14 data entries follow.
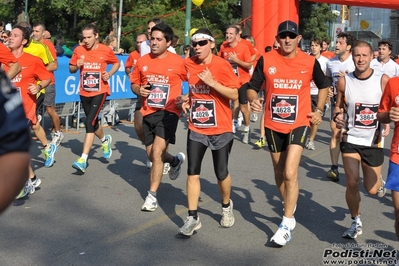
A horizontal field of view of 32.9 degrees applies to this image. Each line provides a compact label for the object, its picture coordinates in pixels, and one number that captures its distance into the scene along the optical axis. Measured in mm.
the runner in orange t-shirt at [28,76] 7887
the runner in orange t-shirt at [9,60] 7105
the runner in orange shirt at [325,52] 15292
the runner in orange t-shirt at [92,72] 9500
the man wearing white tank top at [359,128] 6215
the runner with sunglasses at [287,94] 6273
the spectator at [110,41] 15422
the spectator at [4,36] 13609
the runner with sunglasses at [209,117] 6391
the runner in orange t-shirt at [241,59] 12633
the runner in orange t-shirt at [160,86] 7488
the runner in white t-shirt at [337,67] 9406
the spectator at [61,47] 13847
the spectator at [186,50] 17144
